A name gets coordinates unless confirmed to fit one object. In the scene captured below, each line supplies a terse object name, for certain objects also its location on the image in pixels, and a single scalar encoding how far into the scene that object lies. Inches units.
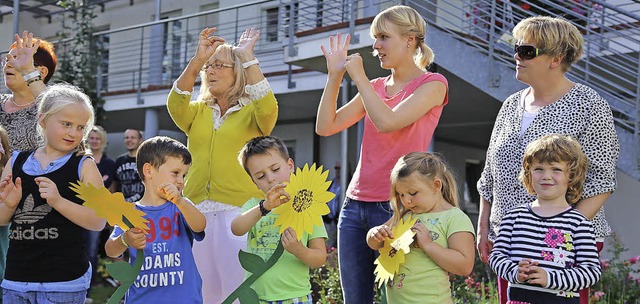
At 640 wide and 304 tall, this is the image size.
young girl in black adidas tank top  113.4
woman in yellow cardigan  123.4
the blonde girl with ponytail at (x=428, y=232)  99.9
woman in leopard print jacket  104.2
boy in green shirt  104.0
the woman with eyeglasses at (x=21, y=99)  134.3
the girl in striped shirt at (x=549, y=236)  95.2
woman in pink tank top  110.8
